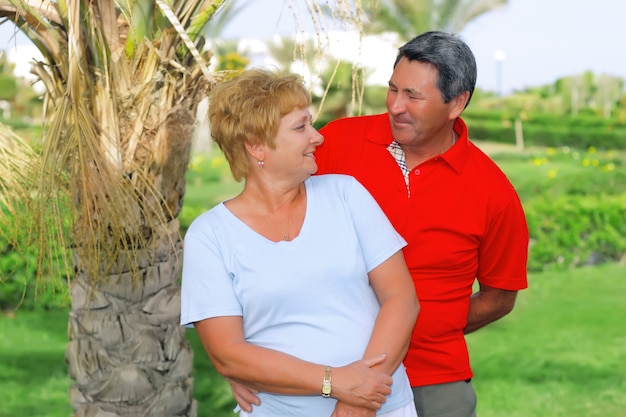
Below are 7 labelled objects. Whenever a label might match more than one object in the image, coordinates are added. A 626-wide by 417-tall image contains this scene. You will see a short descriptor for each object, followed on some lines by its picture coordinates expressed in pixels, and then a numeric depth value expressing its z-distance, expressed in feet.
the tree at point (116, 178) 10.56
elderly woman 7.59
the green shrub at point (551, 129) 68.95
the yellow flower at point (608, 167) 44.04
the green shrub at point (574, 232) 32.12
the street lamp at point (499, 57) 100.12
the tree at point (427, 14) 62.18
